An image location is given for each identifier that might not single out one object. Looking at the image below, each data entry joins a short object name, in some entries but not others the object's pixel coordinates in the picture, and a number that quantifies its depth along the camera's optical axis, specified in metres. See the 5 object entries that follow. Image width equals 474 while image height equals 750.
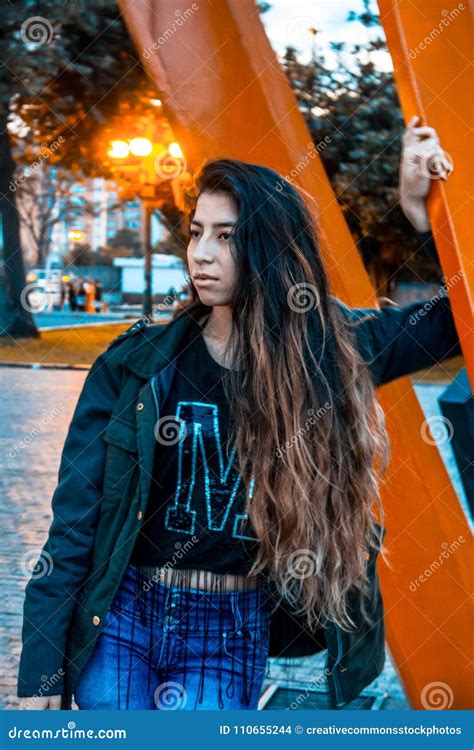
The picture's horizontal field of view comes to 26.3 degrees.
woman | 2.00
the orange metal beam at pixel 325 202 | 2.79
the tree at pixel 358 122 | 6.96
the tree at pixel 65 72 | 6.71
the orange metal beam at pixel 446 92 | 2.27
